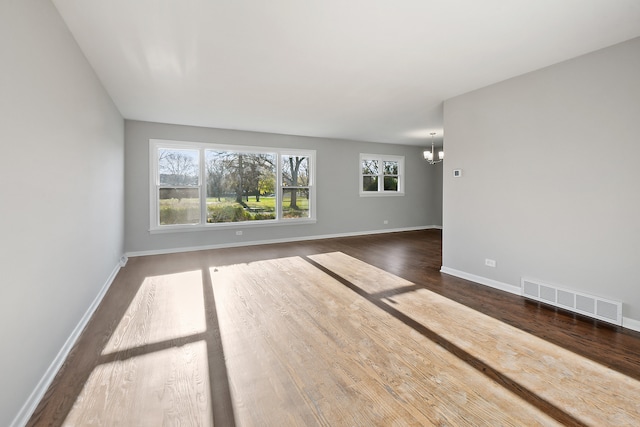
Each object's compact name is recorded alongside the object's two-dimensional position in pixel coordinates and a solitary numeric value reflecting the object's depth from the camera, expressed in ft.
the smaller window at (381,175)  26.99
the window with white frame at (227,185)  19.30
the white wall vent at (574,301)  9.23
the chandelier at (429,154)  22.79
